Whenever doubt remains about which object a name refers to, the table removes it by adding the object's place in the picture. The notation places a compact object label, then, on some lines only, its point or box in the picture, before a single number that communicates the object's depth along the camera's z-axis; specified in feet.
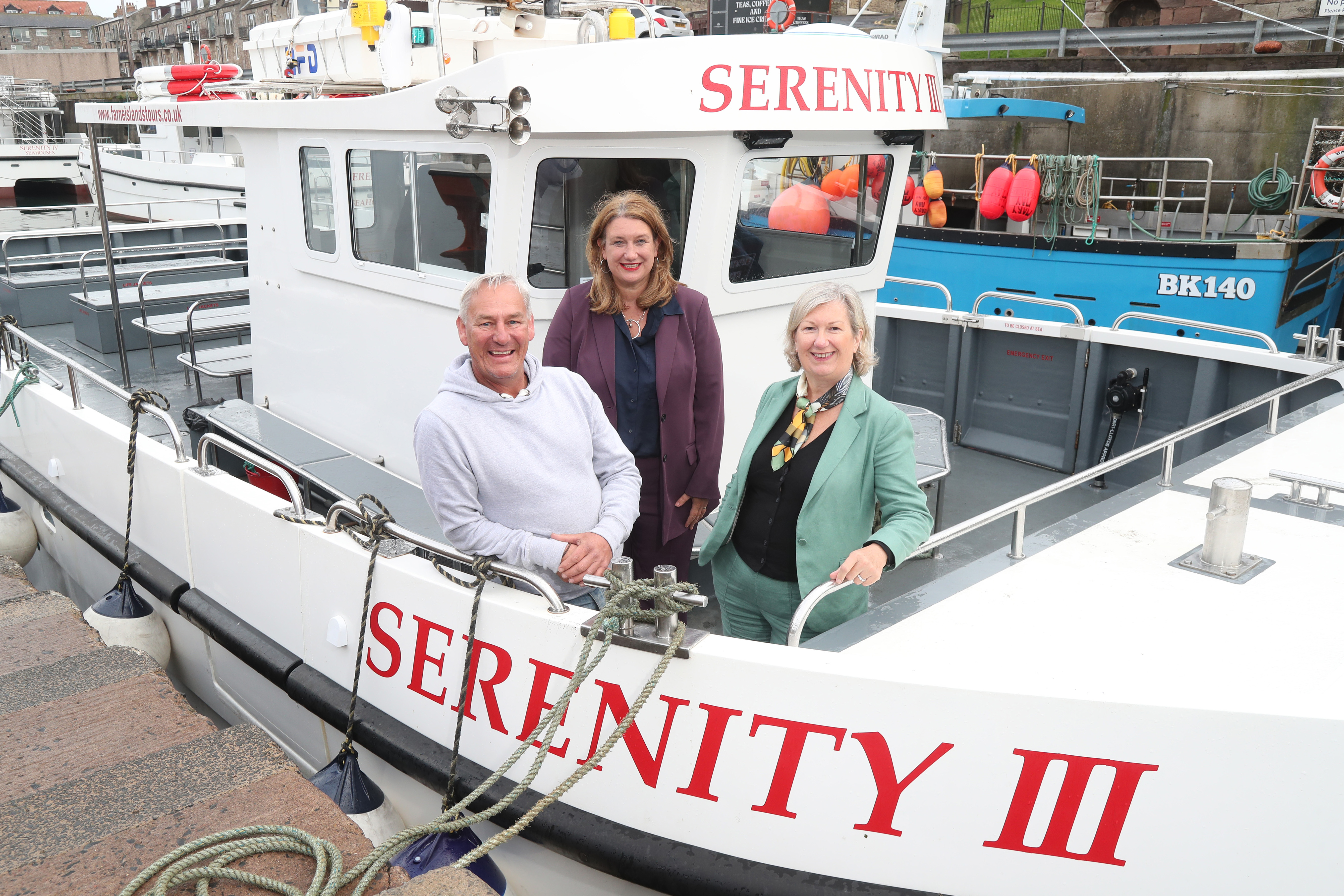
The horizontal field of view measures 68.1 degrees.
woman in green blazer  8.16
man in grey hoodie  8.07
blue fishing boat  36.60
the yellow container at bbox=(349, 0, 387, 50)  13.48
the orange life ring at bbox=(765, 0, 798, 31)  12.12
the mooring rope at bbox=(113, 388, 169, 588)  12.75
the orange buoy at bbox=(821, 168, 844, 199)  12.99
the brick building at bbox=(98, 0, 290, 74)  201.46
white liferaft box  13.61
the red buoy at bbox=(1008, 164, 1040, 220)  39.22
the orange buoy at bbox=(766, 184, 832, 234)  12.56
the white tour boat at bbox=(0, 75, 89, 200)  88.48
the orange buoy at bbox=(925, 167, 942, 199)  42.22
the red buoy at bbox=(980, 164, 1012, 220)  40.32
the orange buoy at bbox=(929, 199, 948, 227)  42.27
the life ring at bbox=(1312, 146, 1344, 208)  36.65
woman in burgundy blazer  9.49
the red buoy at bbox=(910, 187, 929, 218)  43.01
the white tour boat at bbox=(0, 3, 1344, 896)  7.22
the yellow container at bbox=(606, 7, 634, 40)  13.02
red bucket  15.55
